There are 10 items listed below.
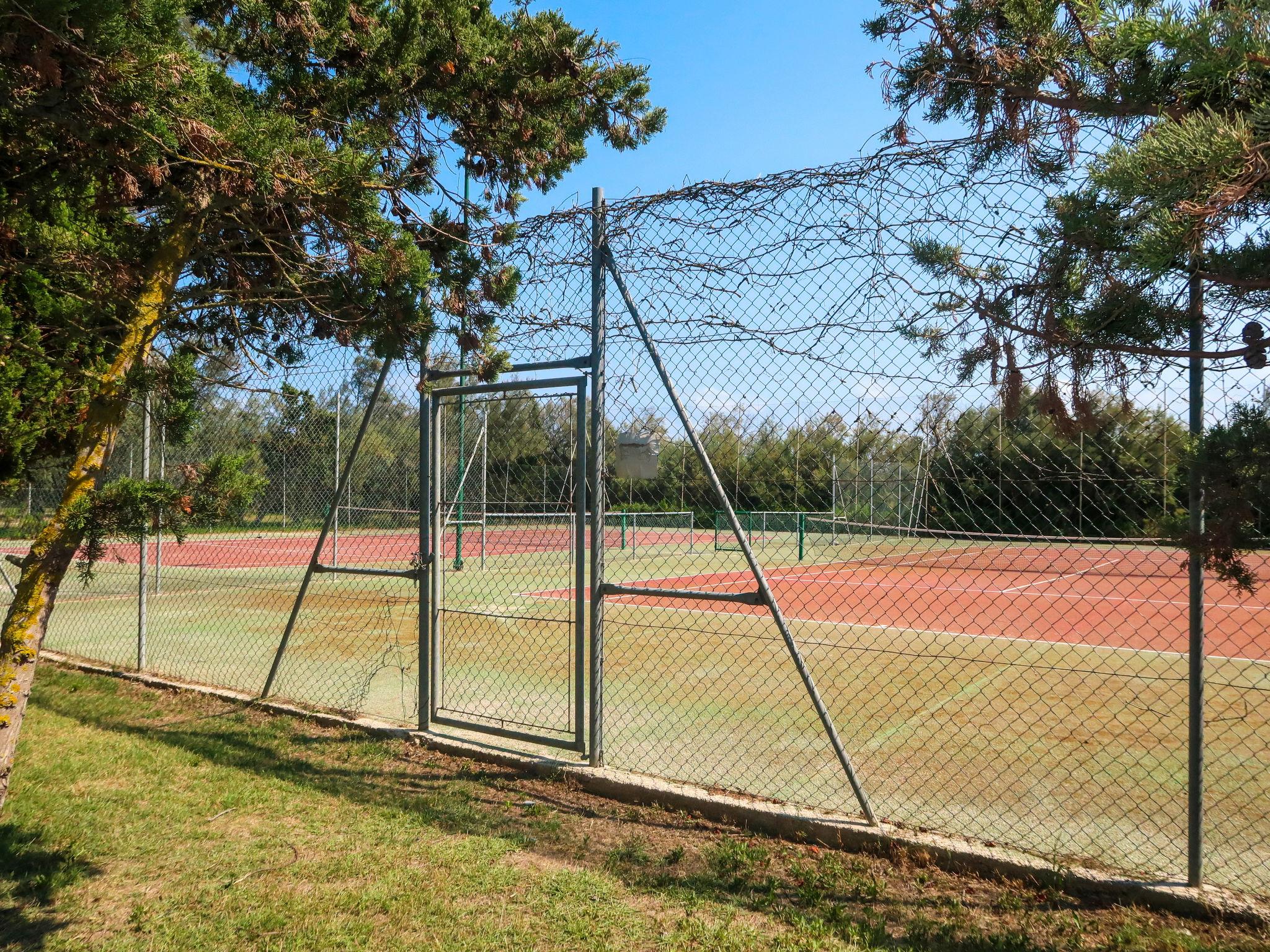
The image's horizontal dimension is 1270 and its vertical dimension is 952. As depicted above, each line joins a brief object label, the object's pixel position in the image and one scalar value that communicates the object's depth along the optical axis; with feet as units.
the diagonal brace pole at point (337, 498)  19.26
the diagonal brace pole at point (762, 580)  13.17
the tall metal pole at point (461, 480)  17.89
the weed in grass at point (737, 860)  12.53
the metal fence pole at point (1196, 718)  11.08
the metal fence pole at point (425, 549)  18.71
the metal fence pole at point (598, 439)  16.43
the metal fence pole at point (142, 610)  24.62
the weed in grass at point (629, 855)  13.07
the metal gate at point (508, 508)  17.04
